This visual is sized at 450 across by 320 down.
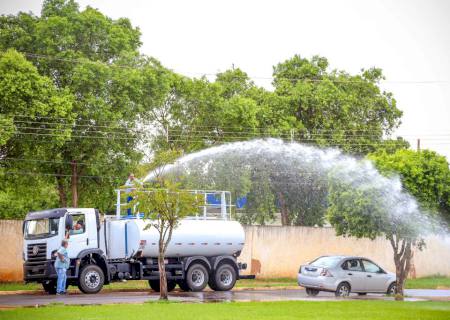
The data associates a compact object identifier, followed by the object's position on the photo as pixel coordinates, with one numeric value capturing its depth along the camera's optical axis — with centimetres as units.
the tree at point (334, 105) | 5256
